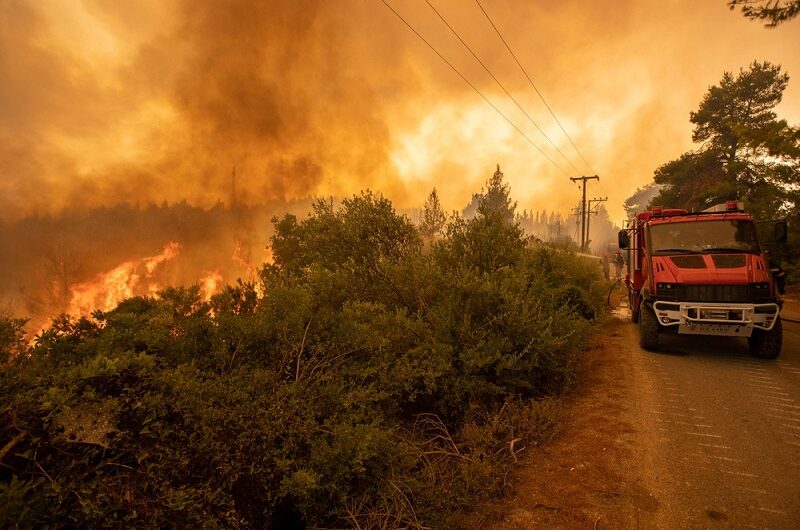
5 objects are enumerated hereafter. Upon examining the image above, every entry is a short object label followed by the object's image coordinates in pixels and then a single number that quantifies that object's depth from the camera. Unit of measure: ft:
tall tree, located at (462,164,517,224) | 181.52
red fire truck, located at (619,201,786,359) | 24.79
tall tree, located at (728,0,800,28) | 27.45
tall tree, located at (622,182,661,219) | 298.95
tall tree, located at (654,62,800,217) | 63.87
